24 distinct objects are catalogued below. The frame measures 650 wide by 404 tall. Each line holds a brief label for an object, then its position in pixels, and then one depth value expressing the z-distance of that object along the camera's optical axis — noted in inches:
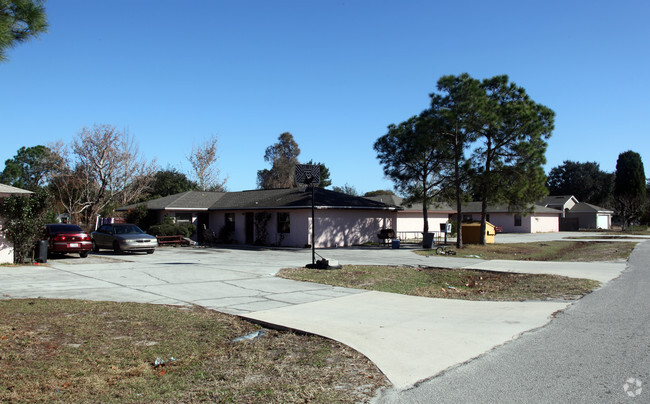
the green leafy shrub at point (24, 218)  625.3
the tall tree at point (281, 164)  2706.7
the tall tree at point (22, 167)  2591.0
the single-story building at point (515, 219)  2204.7
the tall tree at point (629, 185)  2455.7
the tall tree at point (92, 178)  1445.6
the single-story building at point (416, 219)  1505.9
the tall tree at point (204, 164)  2153.1
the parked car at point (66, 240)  743.1
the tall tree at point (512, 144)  1095.0
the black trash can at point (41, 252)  673.6
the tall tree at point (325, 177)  2896.4
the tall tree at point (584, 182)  3265.3
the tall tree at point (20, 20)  245.4
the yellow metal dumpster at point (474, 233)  1252.5
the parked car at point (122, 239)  847.7
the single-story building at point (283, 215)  1145.4
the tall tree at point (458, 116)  1079.6
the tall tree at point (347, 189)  2974.9
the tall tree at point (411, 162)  1232.7
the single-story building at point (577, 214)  2559.1
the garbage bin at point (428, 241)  1112.2
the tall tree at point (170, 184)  2046.0
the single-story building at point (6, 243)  625.6
